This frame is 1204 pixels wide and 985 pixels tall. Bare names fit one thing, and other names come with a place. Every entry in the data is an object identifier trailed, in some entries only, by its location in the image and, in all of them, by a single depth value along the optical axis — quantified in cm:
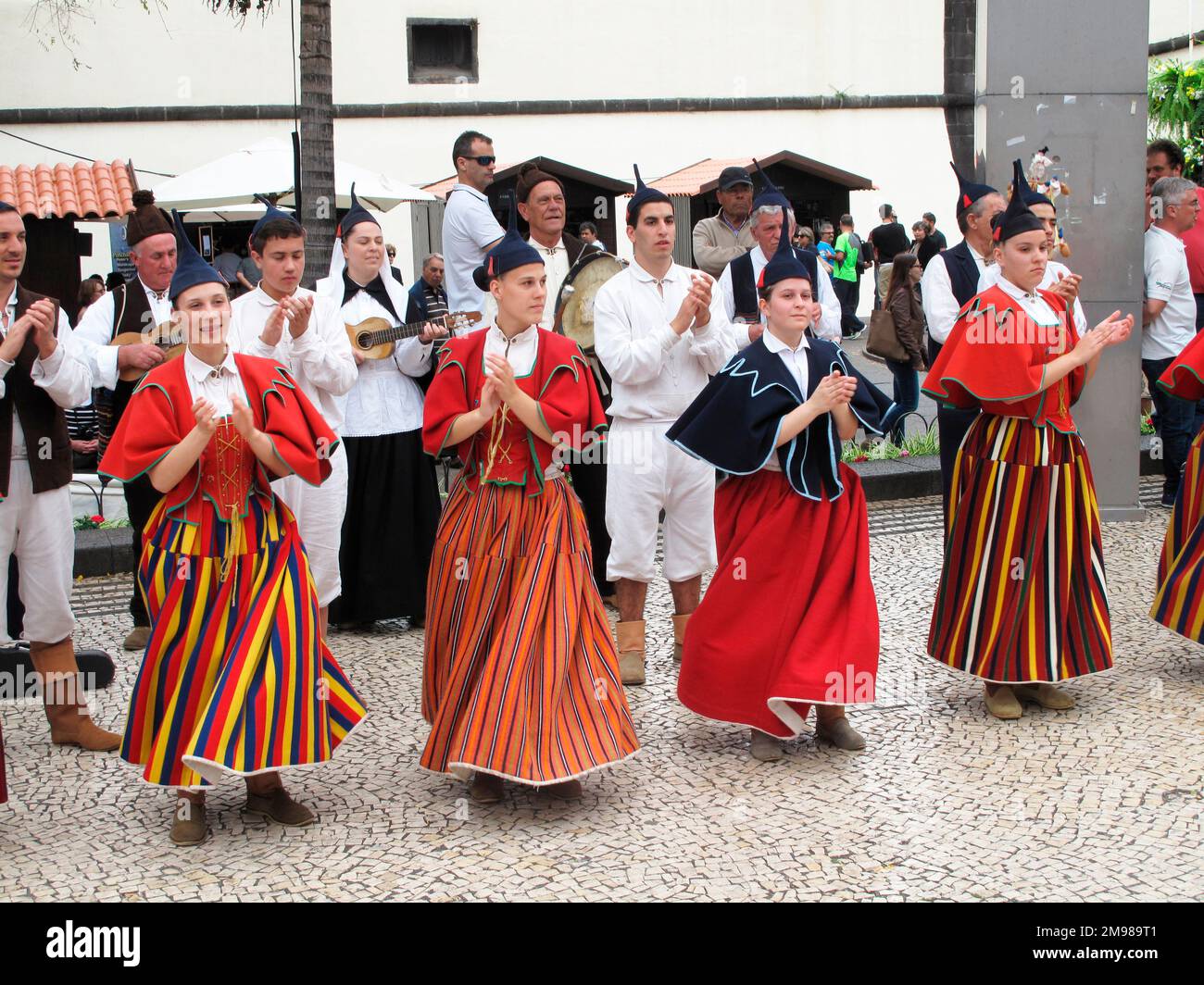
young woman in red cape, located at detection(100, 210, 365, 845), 450
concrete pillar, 891
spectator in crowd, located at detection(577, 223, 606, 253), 1398
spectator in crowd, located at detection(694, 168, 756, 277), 833
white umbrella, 1363
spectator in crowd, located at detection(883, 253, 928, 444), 1154
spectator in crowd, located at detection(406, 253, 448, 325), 715
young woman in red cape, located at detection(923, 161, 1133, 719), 560
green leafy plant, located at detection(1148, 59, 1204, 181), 1549
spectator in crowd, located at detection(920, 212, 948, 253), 1596
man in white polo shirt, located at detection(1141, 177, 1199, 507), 938
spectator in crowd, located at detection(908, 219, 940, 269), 1548
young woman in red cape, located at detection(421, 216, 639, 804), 469
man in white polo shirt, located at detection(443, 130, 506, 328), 782
